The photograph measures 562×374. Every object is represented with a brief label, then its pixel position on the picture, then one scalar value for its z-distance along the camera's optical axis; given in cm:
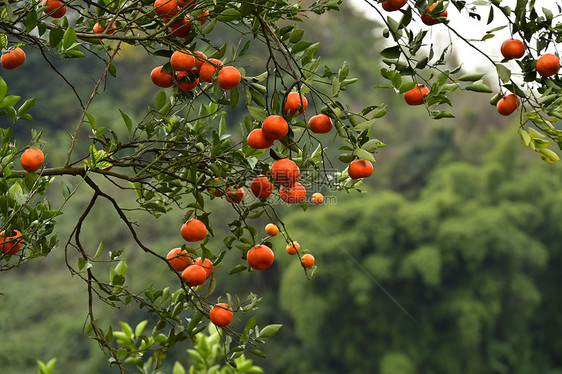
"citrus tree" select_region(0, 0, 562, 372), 488
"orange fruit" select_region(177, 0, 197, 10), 489
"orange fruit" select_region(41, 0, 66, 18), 517
